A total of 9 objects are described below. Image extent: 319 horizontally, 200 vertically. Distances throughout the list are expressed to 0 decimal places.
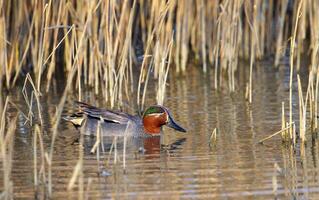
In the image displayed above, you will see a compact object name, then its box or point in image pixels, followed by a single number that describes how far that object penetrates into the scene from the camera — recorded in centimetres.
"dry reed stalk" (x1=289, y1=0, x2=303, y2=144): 1822
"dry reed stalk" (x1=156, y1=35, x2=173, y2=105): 2161
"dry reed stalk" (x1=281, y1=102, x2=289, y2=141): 1840
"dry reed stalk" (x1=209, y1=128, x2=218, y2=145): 1856
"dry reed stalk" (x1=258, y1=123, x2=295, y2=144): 1812
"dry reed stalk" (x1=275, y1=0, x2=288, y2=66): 2905
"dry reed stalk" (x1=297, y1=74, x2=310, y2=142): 1800
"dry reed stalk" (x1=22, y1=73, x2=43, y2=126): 2100
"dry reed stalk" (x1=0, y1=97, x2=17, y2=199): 1336
